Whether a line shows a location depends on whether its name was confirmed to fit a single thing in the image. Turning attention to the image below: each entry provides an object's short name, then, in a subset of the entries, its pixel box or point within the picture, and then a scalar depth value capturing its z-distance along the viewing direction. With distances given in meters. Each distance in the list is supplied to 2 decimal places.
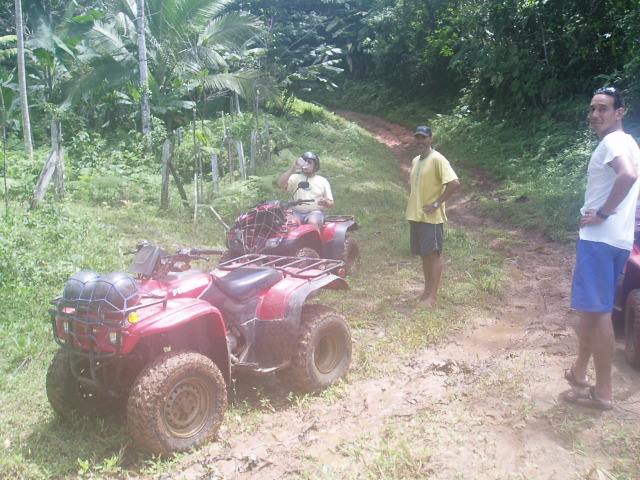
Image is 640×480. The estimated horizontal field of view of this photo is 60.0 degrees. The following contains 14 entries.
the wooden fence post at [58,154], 8.23
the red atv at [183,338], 3.00
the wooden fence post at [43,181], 7.45
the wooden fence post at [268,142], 13.09
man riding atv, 6.62
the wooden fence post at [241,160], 11.16
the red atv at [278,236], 5.90
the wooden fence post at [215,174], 10.05
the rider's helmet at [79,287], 3.04
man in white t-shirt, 3.28
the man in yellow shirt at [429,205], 5.54
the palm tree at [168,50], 15.45
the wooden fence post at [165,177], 9.05
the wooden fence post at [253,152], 11.77
